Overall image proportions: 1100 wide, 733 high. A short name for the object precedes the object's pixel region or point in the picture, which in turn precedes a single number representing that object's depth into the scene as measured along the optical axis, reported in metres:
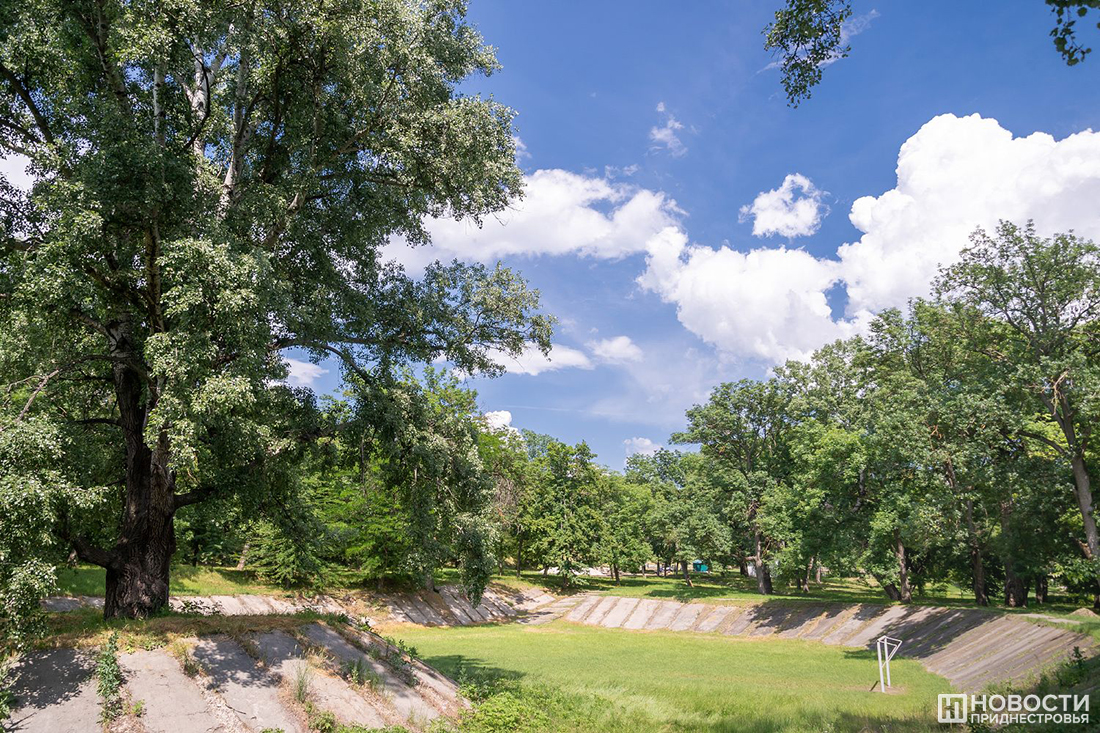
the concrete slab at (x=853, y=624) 34.12
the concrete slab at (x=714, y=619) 41.02
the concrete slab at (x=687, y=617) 42.12
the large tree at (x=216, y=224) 10.83
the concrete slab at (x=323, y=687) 11.98
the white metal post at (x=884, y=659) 19.67
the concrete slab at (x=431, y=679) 14.42
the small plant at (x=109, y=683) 9.71
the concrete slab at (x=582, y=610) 45.54
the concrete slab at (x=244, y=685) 10.92
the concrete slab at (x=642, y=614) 43.62
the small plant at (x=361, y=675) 13.24
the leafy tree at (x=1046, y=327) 23.53
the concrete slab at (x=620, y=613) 43.91
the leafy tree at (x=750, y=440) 49.44
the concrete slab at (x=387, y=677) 12.94
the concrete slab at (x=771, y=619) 38.53
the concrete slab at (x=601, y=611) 44.47
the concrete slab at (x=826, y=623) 35.78
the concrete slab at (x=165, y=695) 10.02
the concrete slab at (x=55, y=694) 9.09
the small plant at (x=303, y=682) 11.80
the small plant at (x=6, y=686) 8.70
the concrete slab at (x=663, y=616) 42.94
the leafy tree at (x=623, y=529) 57.31
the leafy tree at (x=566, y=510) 53.97
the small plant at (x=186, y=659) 11.32
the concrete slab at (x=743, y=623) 39.59
